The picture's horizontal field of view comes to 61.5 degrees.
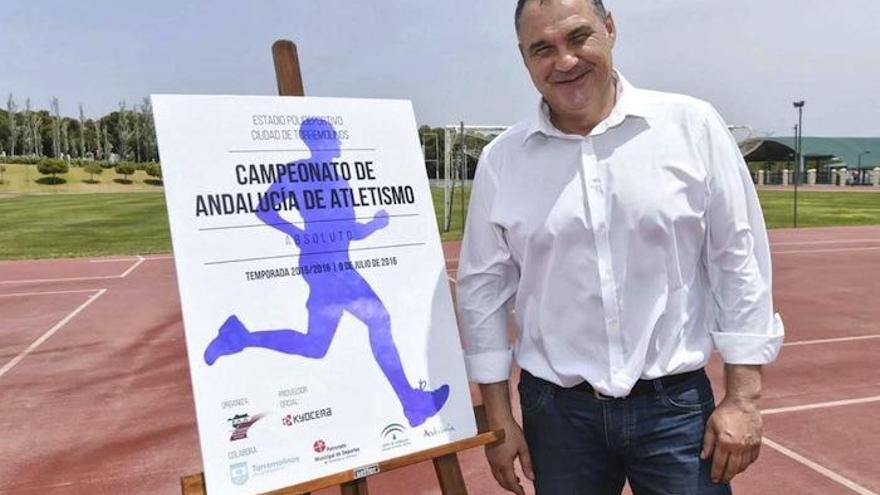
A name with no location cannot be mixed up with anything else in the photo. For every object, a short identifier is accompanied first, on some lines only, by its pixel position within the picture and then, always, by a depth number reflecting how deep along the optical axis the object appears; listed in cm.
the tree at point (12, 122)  8404
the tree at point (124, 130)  8981
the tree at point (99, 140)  9406
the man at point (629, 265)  204
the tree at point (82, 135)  9256
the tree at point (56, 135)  8825
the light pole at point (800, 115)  2345
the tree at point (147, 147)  8517
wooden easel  211
